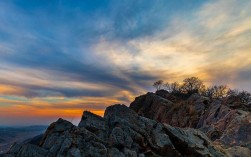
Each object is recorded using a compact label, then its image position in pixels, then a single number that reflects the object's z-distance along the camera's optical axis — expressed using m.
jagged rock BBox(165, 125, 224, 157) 14.88
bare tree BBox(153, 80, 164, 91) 82.74
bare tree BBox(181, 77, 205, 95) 68.05
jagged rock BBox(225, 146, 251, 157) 16.59
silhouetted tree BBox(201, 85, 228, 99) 63.56
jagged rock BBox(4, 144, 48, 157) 11.32
